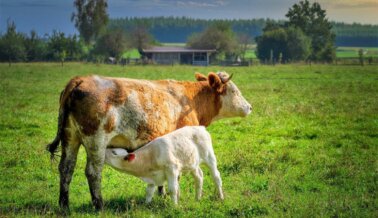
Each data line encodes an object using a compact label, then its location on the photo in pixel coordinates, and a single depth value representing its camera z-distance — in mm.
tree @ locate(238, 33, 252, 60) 143250
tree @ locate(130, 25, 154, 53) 120875
